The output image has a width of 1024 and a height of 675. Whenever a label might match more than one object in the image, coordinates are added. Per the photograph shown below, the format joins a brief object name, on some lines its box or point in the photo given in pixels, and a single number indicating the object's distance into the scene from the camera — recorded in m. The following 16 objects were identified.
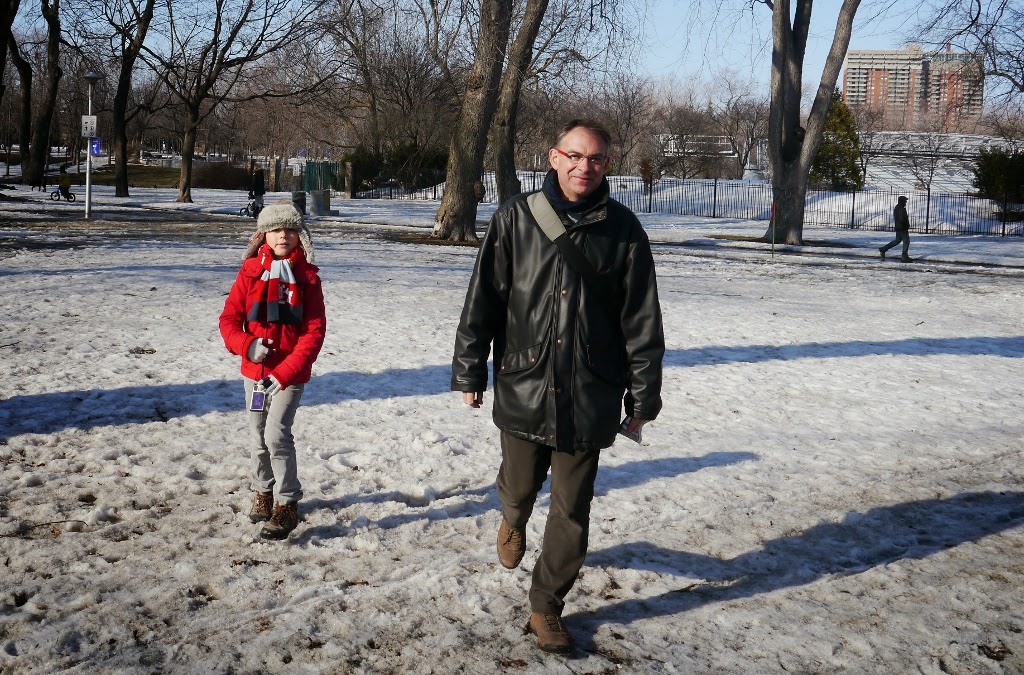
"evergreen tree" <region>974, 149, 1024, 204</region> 38.50
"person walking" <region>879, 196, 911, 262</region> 23.81
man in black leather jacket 3.70
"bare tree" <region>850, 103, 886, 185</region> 70.81
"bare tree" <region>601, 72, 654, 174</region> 69.25
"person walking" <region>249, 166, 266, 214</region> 30.67
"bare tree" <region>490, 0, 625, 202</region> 20.97
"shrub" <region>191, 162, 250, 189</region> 58.81
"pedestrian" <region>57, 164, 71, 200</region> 36.88
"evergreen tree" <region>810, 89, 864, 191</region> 51.06
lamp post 25.59
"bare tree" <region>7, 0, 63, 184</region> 39.59
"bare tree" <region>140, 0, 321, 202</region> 38.62
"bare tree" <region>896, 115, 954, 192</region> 68.00
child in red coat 4.75
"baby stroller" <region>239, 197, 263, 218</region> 30.67
